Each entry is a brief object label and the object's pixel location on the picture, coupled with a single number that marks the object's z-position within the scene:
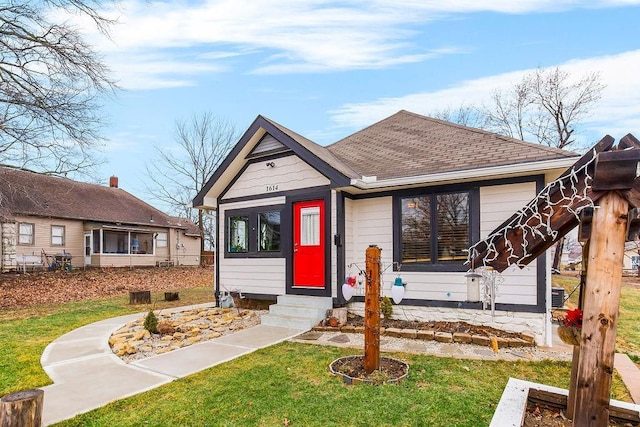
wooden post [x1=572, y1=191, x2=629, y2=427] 2.06
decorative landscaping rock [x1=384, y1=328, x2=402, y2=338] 5.94
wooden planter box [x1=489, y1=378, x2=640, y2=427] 2.45
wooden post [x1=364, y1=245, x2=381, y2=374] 4.14
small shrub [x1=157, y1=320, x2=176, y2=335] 6.34
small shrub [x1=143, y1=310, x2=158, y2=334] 6.29
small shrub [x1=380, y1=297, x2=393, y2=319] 6.73
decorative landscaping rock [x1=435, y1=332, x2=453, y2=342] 5.58
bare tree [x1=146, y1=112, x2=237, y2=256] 25.14
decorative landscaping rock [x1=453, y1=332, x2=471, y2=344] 5.48
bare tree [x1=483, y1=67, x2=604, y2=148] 19.67
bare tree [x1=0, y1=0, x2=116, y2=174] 11.41
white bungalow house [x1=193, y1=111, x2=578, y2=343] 5.98
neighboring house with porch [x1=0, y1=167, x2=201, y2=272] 17.61
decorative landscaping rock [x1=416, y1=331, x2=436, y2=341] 5.70
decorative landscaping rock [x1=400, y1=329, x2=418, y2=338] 5.82
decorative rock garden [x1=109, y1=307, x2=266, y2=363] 5.43
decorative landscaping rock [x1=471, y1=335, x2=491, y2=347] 5.36
